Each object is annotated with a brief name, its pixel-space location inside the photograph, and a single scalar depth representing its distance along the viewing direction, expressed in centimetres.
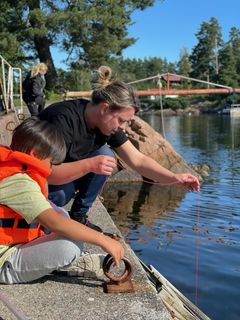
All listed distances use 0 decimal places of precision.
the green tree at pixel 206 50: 7784
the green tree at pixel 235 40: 7527
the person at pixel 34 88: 894
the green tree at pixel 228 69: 6270
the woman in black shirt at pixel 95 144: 249
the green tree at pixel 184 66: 8300
